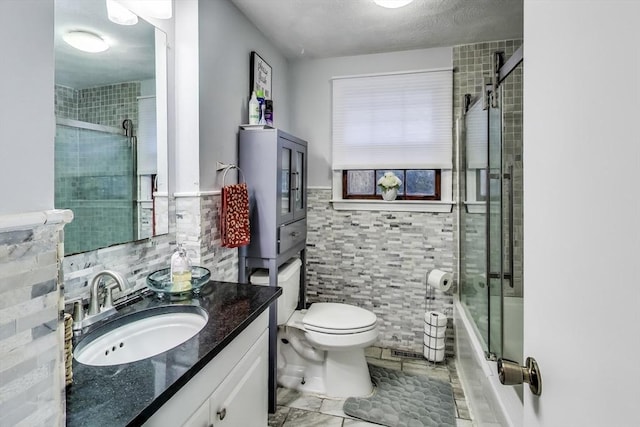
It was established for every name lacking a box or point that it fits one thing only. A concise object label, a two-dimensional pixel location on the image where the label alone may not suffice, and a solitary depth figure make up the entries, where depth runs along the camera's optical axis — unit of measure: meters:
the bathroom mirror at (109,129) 1.14
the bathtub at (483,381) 1.30
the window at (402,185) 2.62
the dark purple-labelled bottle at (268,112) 2.04
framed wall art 2.15
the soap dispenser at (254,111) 2.00
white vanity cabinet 0.85
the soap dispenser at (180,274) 1.35
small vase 2.59
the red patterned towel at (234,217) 1.74
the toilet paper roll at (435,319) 2.39
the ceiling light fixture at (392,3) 1.78
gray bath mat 1.82
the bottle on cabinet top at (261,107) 2.02
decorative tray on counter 1.33
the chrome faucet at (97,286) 1.08
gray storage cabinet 1.93
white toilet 1.94
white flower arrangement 2.58
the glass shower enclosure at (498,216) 1.56
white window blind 2.52
